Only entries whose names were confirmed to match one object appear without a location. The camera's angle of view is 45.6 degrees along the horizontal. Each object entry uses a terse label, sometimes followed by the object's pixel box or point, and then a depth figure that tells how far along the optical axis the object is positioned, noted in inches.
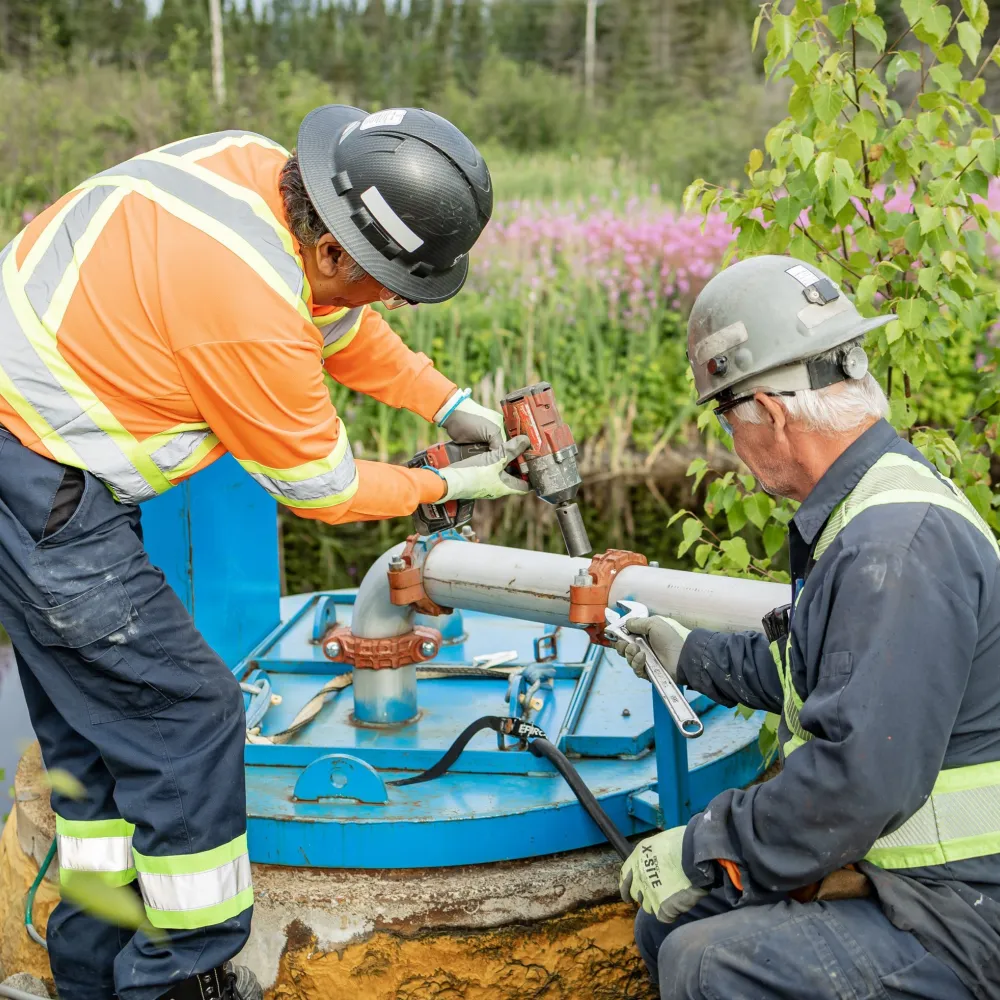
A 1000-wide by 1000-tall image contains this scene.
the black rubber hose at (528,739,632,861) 101.9
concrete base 101.7
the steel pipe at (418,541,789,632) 99.1
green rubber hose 110.9
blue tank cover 103.0
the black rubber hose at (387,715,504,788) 110.0
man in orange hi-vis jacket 85.8
